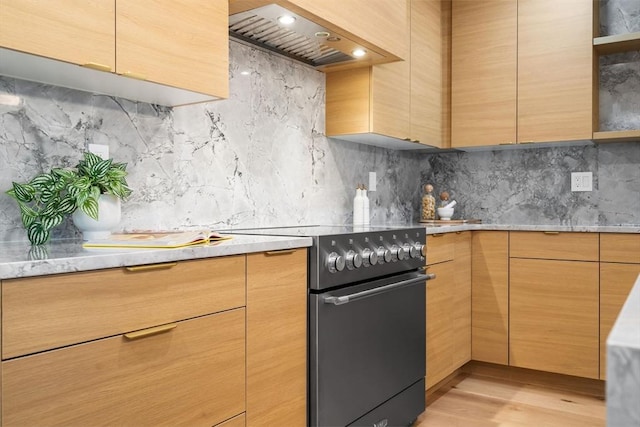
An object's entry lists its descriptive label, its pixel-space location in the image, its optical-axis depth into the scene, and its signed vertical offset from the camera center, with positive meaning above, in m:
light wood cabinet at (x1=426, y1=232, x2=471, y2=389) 2.75 -0.52
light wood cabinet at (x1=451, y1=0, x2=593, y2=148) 3.13 +0.84
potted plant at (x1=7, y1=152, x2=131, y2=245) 1.48 +0.04
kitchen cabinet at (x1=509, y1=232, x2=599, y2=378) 2.90 -0.51
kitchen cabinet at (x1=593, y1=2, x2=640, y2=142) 3.02 +0.95
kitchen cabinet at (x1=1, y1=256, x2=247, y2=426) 1.07 -0.32
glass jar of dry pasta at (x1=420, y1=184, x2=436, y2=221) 3.61 +0.02
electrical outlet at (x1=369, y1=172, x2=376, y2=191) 3.35 +0.18
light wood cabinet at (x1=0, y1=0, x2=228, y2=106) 1.30 +0.44
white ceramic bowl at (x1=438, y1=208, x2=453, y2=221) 3.59 -0.02
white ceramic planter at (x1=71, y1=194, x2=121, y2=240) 1.56 -0.03
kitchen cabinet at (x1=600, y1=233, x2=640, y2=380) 2.79 -0.32
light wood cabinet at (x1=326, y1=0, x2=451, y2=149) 2.81 +0.64
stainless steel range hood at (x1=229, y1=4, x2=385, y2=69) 2.08 +0.75
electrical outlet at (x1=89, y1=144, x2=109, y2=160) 1.79 +0.20
